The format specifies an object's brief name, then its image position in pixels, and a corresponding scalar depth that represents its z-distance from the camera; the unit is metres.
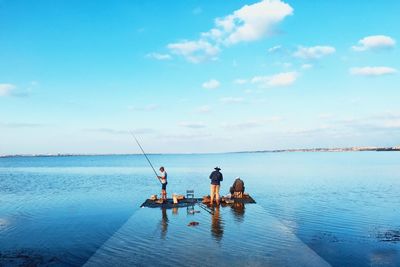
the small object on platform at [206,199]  25.11
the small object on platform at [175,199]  24.77
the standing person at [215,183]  23.78
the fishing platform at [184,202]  24.07
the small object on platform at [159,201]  25.00
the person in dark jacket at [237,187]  26.86
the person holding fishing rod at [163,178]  24.43
